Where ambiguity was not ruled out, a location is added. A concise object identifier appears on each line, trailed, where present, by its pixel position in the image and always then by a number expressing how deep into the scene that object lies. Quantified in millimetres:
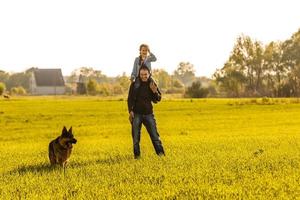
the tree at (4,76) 172875
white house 145125
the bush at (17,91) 125462
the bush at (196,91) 97794
